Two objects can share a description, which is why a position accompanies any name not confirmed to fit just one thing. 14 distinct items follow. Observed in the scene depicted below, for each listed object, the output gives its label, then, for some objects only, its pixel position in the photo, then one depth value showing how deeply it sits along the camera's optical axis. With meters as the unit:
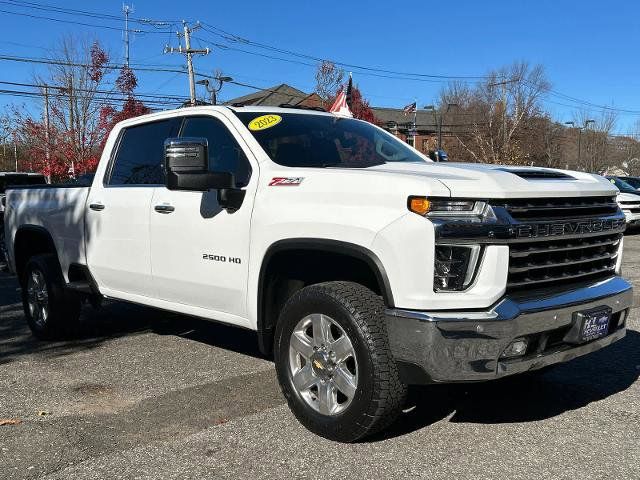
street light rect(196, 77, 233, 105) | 32.44
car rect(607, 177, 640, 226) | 17.91
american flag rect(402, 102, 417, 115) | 40.79
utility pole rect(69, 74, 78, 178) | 26.48
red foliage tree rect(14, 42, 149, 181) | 26.56
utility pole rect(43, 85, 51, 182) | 26.84
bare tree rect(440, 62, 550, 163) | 47.47
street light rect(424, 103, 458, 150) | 56.46
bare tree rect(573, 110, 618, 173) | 67.75
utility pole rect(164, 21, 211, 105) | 34.38
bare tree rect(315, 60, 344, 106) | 37.72
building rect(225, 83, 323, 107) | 51.41
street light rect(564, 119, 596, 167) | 61.72
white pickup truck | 3.17
